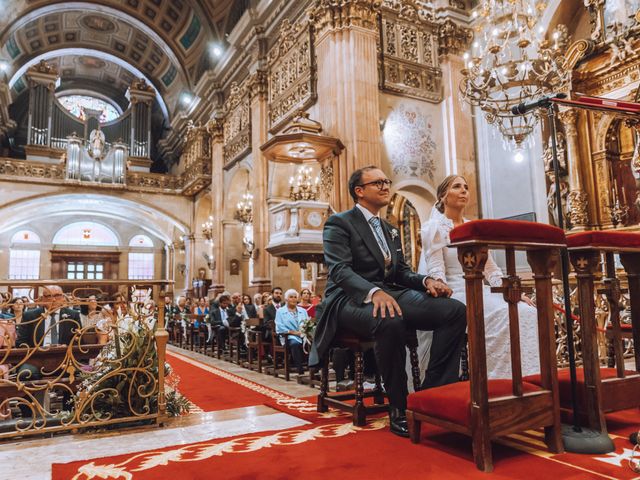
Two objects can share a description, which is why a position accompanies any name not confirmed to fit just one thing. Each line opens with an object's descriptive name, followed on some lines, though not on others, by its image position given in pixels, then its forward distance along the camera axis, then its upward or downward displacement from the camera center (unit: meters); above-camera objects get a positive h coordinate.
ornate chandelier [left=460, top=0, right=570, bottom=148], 6.73 +2.96
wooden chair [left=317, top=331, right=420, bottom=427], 2.81 -0.46
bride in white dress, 3.04 +0.01
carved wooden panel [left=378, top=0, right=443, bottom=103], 9.68 +4.62
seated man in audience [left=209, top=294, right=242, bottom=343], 7.74 -0.36
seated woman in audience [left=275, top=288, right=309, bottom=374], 5.75 -0.37
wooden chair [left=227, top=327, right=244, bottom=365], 7.30 -0.67
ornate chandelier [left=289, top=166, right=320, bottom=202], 9.55 +2.00
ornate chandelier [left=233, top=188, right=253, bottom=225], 14.14 +2.38
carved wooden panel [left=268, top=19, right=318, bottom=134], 9.93 +4.62
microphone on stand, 2.34 +0.85
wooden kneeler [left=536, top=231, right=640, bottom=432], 2.32 -0.19
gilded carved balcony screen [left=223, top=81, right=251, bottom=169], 13.10 +4.66
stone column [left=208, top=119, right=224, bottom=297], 15.20 +2.78
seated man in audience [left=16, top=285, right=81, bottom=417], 3.05 -0.21
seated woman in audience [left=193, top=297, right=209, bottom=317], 10.86 -0.30
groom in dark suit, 2.61 -0.05
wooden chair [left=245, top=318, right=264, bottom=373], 6.36 -0.64
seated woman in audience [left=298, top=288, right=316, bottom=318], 6.54 -0.17
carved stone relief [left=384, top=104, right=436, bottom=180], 9.52 +2.80
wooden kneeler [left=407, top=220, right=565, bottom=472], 2.05 -0.33
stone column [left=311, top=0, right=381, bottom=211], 8.77 +3.63
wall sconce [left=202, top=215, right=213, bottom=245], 18.03 +2.34
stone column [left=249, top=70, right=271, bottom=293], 11.63 +2.57
